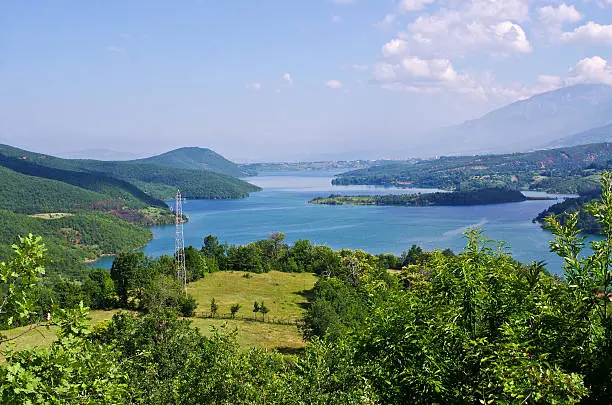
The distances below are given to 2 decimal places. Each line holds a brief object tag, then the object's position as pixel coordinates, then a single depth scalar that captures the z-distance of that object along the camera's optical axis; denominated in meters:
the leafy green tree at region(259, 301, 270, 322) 34.47
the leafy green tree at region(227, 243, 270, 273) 51.53
